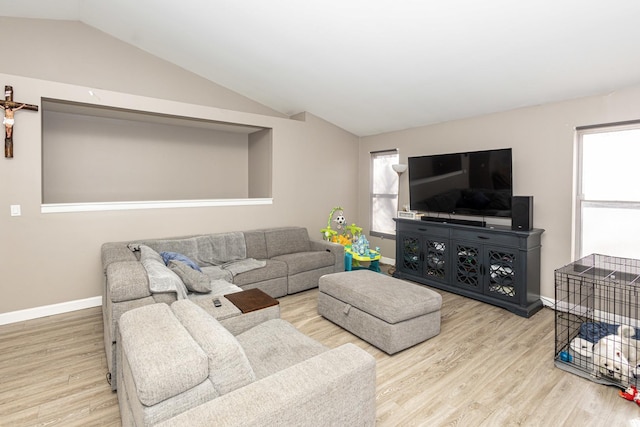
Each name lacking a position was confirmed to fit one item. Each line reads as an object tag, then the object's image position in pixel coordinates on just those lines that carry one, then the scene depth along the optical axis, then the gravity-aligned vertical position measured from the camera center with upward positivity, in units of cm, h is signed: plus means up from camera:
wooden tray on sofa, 233 -69
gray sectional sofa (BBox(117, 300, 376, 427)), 112 -67
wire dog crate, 229 -103
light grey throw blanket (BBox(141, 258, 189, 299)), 233 -53
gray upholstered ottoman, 265 -87
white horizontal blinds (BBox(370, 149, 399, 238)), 551 +29
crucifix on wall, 312 +91
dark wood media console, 349 -63
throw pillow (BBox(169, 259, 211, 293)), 275 -60
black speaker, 348 -4
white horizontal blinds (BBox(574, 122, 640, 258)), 318 +19
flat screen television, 378 +34
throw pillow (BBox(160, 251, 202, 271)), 319 -49
